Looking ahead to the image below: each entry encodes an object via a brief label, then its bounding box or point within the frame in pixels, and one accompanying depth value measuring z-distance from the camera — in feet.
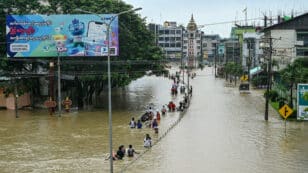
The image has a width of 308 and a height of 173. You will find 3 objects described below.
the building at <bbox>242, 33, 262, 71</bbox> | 312.50
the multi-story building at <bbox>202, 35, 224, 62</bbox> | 644.19
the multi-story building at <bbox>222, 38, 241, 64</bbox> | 456.45
